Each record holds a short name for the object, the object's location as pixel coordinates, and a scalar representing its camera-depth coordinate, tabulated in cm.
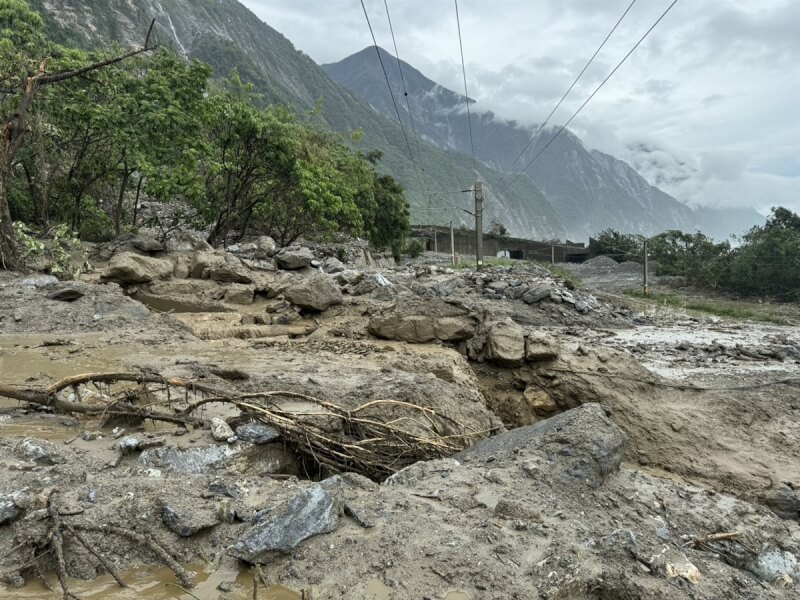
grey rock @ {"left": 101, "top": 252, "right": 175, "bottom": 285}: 983
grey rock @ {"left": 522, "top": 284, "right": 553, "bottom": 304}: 1413
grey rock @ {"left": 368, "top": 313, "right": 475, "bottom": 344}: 718
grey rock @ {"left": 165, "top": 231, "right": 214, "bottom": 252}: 1257
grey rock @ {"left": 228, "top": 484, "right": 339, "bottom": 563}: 227
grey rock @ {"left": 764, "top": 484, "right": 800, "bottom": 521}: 404
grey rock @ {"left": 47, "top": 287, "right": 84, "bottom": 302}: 821
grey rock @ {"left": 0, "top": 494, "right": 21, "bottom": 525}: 232
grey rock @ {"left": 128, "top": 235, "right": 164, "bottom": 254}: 1205
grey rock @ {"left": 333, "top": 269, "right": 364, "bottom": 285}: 1188
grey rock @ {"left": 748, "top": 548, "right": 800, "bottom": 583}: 267
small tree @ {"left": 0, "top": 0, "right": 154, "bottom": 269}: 877
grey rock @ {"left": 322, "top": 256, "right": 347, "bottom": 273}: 1395
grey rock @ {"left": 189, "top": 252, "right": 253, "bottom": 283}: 1076
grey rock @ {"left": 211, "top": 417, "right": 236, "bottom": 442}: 353
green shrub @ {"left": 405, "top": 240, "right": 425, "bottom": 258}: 3650
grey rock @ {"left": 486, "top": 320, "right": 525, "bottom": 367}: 666
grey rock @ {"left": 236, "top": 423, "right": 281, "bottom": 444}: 355
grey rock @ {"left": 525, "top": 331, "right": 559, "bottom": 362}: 646
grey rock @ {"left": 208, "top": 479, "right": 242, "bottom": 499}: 270
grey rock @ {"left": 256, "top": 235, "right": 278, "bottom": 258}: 1461
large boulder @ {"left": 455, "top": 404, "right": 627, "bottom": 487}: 319
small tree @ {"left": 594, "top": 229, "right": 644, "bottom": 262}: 4368
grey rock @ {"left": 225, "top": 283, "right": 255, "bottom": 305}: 1021
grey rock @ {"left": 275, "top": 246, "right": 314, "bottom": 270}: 1341
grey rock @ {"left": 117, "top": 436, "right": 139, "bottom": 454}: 326
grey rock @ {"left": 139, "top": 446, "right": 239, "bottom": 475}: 317
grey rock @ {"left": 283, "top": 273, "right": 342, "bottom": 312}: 919
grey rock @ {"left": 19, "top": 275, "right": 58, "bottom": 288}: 866
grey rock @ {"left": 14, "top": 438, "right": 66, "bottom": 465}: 302
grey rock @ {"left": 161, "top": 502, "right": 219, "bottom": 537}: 238
